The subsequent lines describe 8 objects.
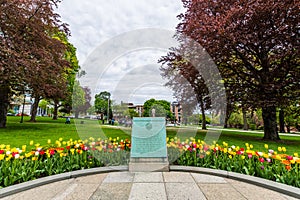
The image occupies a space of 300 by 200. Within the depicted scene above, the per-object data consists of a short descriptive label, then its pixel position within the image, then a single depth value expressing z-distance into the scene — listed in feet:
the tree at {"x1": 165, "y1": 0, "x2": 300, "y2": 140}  27.45
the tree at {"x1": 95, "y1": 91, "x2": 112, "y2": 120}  90.67
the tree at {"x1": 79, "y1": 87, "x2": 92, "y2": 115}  77.24
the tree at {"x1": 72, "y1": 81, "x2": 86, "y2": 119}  74.83
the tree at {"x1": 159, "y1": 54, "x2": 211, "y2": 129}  34.60
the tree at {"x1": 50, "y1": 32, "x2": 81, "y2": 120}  70.23
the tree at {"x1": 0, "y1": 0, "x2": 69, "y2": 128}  31.86
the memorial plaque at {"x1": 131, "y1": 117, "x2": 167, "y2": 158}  14.33
